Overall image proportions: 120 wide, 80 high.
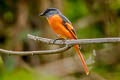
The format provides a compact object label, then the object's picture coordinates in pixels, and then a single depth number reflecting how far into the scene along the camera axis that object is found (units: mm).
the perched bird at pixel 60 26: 7172
